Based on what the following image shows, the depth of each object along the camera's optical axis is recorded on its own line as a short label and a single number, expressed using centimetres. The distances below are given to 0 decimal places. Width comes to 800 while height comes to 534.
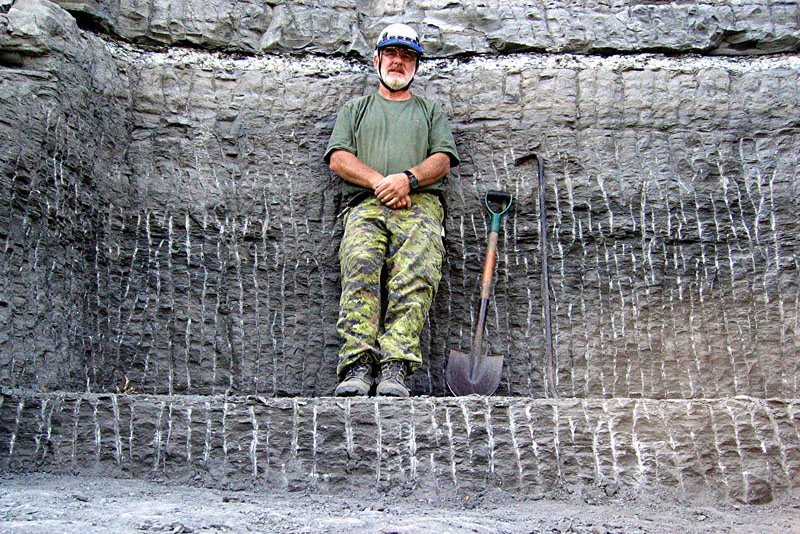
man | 394
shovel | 430
